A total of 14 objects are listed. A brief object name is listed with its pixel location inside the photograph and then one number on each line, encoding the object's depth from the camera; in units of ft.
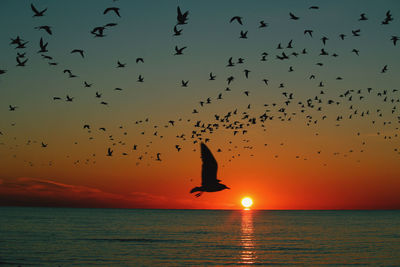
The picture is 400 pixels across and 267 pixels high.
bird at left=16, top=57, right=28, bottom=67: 107.99
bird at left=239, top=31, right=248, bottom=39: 118.82
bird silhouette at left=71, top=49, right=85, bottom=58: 109.07
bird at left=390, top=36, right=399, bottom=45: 125.33
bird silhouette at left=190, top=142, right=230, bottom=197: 57.26
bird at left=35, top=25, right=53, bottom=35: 98.22
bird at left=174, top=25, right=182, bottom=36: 104.98
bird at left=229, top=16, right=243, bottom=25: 106.61
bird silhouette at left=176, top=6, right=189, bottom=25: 89.15
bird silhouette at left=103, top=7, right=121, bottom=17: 84.62
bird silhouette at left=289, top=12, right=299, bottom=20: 117.07
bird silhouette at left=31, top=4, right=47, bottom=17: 92.24
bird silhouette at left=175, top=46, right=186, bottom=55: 115.12
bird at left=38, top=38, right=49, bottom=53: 103.19
